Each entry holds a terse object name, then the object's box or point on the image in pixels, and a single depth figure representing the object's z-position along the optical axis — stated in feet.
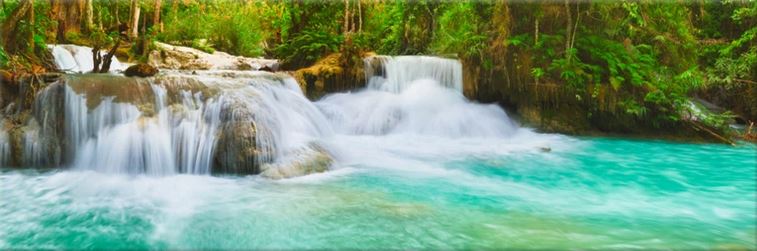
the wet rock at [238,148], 18.29
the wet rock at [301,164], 17.87
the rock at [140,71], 22.94
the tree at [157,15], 55.16
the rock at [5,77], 20.08
